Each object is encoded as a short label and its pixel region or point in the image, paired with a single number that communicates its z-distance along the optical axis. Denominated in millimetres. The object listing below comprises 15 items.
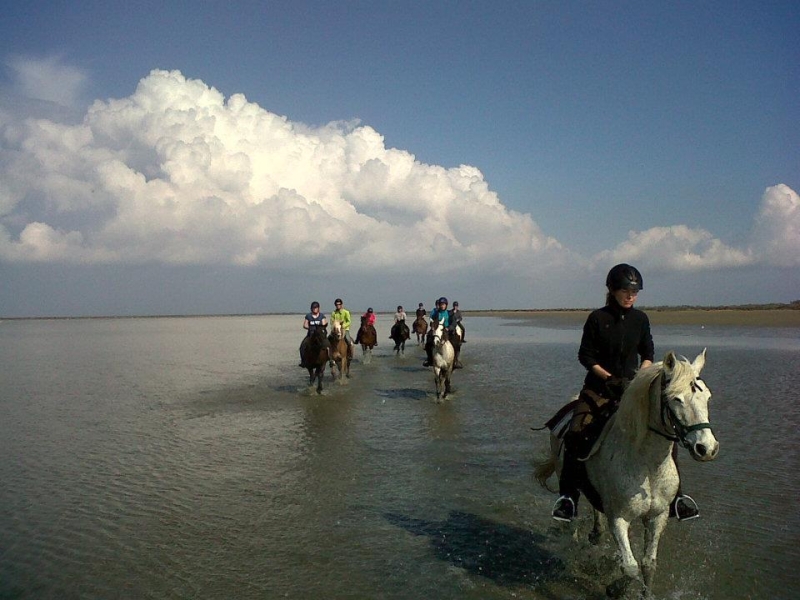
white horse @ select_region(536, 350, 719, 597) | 3811
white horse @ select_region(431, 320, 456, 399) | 13859
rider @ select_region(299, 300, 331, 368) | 15125
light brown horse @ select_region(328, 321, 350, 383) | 17312
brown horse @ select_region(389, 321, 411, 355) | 26453
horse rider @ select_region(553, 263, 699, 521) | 4816
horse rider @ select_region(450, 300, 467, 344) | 17019
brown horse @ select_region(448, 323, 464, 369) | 15852
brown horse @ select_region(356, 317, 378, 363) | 24078
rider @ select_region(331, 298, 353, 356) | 17786
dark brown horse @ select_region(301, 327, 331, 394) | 14938
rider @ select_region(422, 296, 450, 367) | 15633
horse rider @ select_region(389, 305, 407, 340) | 26848
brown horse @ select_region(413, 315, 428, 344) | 28594
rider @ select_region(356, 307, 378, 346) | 24984
